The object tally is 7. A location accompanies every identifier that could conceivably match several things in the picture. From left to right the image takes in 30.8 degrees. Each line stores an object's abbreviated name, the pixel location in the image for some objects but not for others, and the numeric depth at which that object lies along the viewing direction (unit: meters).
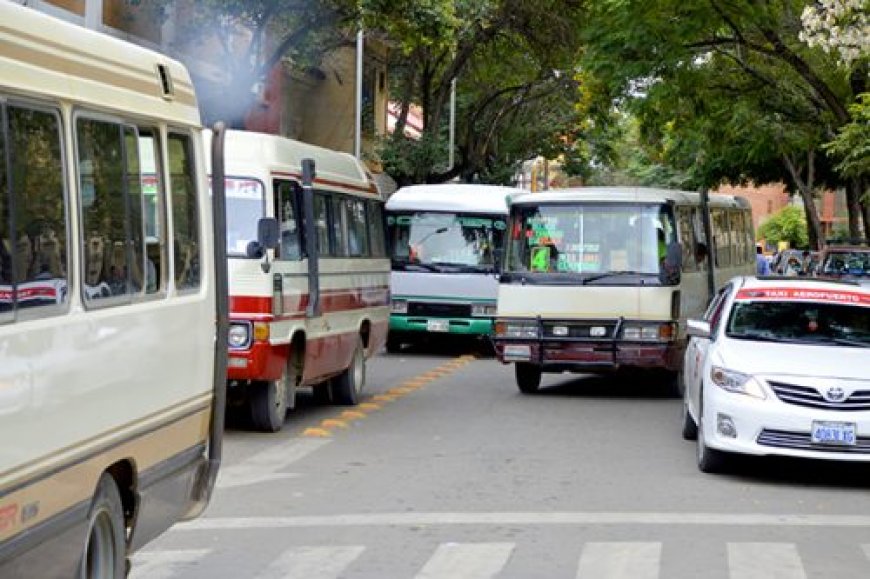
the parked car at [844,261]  28.64
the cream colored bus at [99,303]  5.59
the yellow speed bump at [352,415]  16.77
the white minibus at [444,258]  25.73
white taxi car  11.91
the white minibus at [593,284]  18.80
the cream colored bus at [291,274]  13.98
